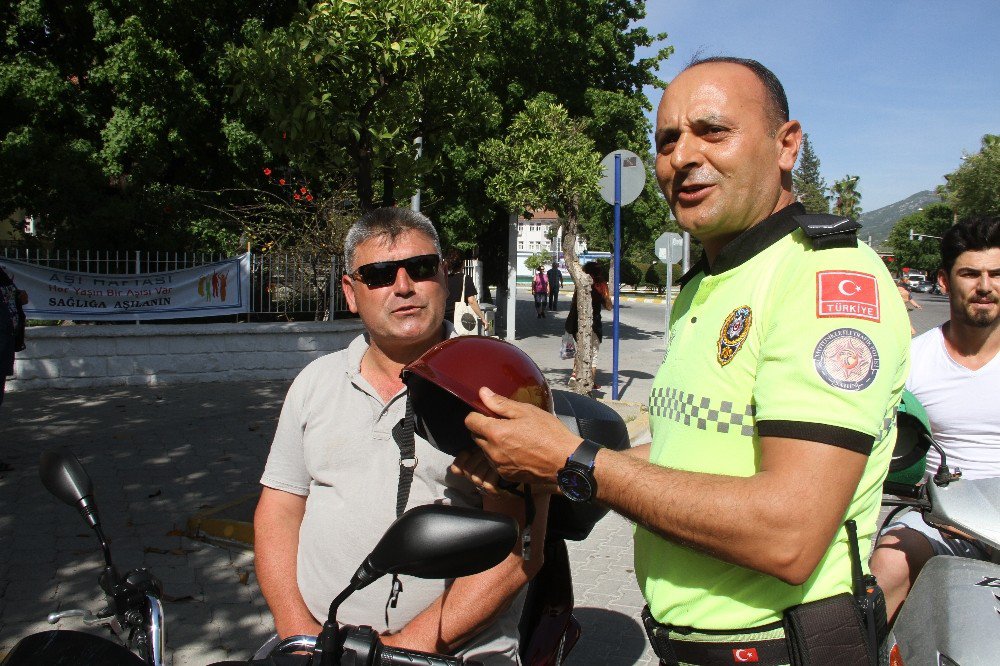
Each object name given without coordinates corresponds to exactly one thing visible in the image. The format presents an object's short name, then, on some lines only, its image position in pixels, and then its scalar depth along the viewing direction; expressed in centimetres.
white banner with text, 1081
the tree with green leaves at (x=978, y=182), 5397
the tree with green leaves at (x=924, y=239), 9062
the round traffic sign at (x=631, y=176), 961
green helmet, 234
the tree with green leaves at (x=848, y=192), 10348
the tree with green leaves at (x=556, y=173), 1062
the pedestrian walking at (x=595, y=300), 1153
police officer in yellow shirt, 129
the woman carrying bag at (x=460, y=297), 1066
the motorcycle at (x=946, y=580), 186
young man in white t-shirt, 322
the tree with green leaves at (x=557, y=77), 1831
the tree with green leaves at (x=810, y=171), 10906
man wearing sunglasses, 209
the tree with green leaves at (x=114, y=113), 1318
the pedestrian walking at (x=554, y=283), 3180
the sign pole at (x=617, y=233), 956
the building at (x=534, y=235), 12394
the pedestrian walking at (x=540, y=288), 2917
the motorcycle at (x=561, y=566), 219
